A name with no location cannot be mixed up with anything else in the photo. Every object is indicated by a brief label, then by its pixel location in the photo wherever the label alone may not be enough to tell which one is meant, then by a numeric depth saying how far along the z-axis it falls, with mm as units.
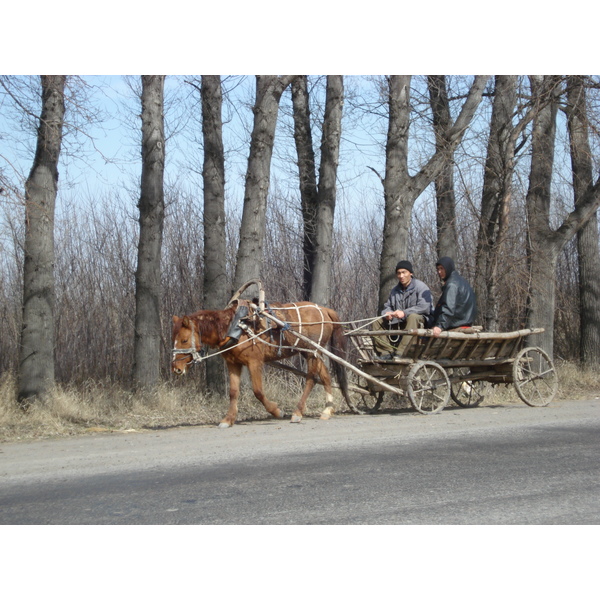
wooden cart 12547
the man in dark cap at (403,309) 12727
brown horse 11539
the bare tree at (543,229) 17953
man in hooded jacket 12992
